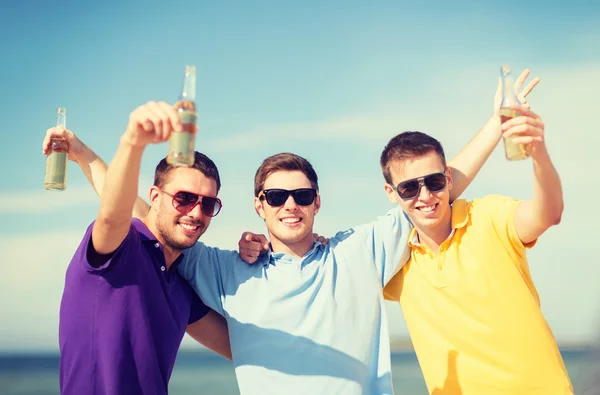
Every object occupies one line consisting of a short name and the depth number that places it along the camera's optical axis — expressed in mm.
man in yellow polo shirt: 4414
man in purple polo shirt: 3699
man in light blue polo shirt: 4715
